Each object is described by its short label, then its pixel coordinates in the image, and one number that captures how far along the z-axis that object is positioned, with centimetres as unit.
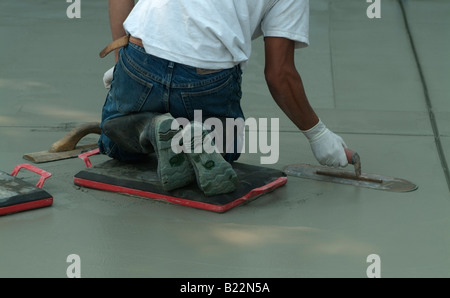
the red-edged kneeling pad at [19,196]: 565
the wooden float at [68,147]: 705
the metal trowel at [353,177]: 649
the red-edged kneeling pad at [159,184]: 588
